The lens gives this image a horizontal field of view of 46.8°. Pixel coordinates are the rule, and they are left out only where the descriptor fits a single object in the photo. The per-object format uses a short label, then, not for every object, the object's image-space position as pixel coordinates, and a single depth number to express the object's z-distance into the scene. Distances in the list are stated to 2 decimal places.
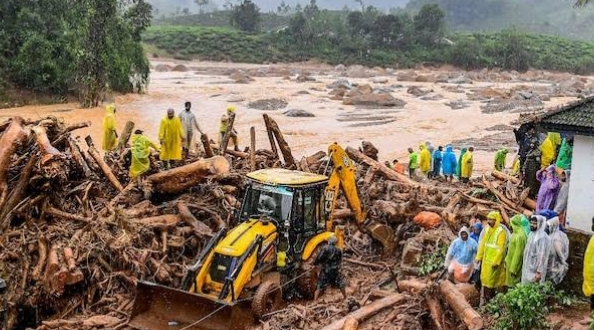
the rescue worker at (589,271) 8.46
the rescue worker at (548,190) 12.92
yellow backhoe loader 9.91
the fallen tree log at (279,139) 16.08
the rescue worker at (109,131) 16.92
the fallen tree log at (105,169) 13.87
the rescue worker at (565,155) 14.27
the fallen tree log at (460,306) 8.74
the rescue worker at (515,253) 9.58
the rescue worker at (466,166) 19.94
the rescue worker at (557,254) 9.28
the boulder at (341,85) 62.41
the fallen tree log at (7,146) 12.32
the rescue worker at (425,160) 21.42
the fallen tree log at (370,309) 9.69
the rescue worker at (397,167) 18.96
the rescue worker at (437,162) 21.19
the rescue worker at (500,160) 20.28
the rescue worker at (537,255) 9.20
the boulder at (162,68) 83.32
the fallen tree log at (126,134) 17.00
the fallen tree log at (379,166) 16.67
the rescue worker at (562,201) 12.89
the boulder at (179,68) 84.44
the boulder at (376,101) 51.19
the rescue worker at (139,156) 13.99
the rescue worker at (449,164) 20.69
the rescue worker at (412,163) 21.34
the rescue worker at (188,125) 16.41
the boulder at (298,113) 44.34
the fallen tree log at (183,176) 13.48
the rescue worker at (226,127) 17.28
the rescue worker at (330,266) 11.16
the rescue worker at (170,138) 14.72
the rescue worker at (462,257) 10.52
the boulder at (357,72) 82.89
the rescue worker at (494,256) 9.85
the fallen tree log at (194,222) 12.72
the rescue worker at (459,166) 20.13
